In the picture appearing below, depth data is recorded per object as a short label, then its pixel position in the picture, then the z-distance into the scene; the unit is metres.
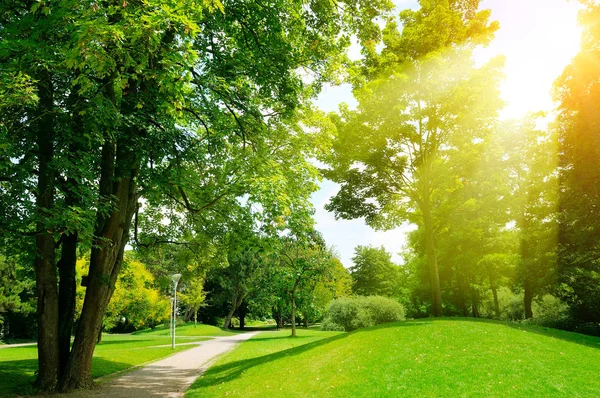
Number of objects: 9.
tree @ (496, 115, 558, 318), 22.70
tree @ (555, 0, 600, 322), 18.78
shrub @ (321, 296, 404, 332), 29.94
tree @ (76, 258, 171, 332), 28.36
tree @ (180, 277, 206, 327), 48.38
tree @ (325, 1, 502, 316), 19.38
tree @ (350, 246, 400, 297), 63.03
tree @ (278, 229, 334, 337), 30.64
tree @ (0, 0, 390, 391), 7.43
